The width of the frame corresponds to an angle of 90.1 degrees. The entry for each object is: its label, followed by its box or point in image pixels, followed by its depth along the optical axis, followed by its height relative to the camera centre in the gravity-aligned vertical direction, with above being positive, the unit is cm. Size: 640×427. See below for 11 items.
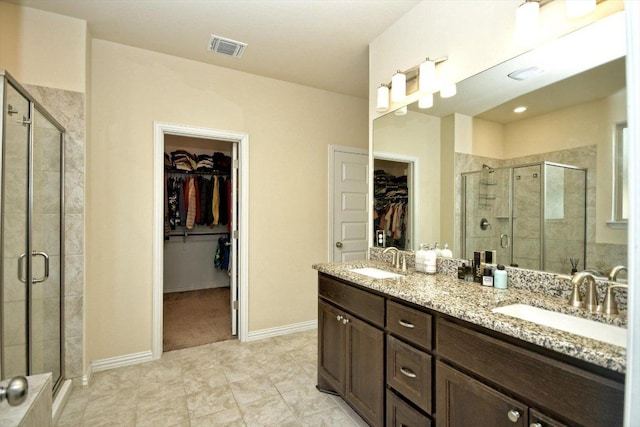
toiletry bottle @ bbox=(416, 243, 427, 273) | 203 -30
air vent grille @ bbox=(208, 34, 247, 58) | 264 +142
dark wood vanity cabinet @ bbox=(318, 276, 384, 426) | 169 -80
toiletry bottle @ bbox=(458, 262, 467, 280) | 181 -32
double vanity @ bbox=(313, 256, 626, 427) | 91 -51
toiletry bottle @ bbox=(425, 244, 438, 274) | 200 -31
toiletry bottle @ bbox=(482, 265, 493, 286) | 165 -32
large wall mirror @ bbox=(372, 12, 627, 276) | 130 +29
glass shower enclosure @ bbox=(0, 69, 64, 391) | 154 -15
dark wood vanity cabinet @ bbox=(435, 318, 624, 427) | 87 -55
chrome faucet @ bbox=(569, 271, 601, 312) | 121 -30
